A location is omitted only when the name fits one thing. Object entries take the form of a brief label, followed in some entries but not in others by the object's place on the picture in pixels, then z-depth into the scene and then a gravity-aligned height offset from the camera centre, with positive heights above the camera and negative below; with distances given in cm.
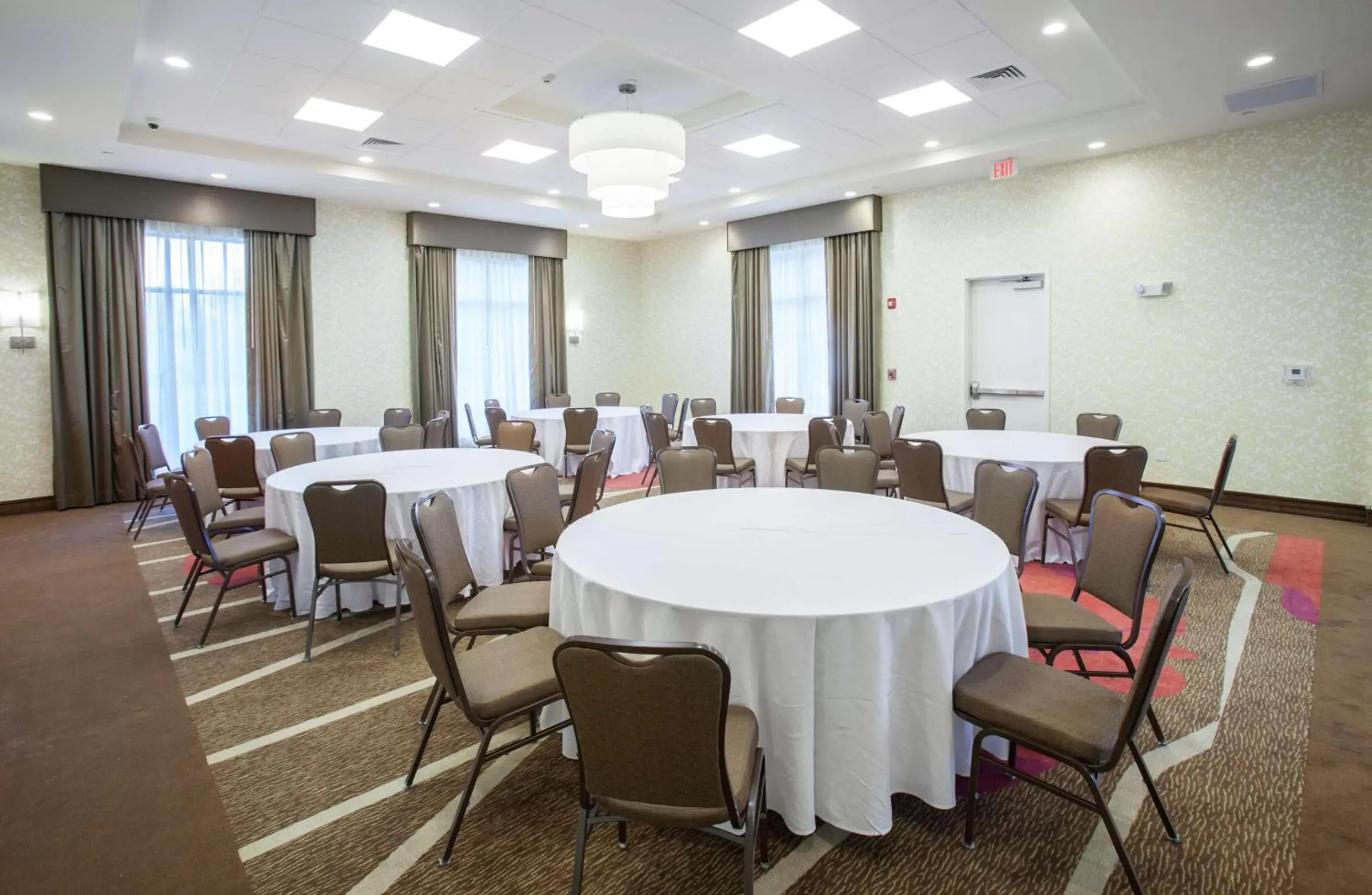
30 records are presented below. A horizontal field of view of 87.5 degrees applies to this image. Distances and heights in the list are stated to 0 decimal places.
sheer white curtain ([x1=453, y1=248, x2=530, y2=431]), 977 +120
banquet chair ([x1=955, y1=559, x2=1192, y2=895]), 175 -82
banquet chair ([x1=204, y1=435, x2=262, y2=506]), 544 -35
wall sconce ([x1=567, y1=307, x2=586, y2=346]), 1080 +138
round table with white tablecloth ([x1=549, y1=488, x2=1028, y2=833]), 191 -64
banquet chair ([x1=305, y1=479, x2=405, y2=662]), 344 -56
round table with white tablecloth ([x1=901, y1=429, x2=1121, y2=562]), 459 -33
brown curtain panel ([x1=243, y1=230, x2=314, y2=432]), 797 +100
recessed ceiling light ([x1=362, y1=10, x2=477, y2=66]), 433 +239
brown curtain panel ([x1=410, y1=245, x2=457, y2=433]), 920 +121
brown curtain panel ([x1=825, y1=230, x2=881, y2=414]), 861 +119
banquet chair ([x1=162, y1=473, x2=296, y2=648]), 364 -67
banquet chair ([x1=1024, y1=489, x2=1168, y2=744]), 248 -66
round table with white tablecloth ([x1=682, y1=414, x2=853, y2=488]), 655 -31
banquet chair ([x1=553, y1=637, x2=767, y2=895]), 149 -72
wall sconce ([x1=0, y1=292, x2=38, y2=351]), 673 +104
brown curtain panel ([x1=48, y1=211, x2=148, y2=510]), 692 +70
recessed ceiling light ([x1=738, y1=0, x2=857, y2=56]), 423 +238
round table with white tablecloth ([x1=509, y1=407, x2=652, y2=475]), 799 -24
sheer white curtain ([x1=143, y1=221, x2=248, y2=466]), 750 +99
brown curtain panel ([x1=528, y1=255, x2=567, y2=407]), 1033 +125
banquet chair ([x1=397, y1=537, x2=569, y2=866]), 201 -81
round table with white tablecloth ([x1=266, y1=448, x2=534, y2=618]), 387 -48
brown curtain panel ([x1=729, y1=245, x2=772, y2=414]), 987 +113
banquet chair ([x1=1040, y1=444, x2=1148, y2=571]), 420 -38
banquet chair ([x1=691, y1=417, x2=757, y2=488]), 610 -26
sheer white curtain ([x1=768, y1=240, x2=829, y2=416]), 938 +118
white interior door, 752 +66
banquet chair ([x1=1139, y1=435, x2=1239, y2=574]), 438 -61
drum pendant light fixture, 464 +175
